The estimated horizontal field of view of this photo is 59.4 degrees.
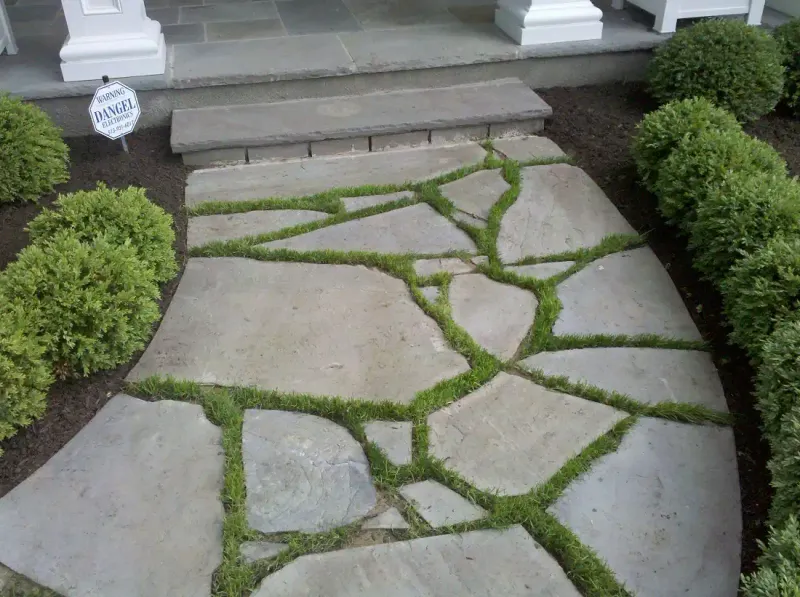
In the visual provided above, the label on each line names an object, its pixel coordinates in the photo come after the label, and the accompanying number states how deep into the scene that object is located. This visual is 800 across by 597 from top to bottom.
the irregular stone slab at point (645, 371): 2.40
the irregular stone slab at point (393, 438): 2.15
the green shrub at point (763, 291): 2.36
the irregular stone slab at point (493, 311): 2.61
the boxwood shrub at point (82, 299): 2.30
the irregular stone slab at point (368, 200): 3.38
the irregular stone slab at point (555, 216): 3.13
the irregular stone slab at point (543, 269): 2.95
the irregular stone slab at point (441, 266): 2.96
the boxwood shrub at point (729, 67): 3.83
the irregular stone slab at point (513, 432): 2.13
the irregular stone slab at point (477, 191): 3.36
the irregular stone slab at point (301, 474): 2.00
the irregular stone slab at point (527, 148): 3.82
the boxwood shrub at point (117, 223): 2.72
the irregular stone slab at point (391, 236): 3.09
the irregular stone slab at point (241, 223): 3.18
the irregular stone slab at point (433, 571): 1.83
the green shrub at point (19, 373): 2.10
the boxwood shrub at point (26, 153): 3.17
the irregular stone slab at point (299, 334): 2.45
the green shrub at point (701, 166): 2.95
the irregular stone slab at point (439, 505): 2.00
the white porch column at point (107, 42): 3.77
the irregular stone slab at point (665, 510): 1.89
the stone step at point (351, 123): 3.72
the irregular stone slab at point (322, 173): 3.52
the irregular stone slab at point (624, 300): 2.68
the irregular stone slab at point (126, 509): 1.86
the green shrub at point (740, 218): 2.61
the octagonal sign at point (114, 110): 3.23
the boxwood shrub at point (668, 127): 3.24
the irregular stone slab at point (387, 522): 1.98
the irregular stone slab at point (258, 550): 1.89
